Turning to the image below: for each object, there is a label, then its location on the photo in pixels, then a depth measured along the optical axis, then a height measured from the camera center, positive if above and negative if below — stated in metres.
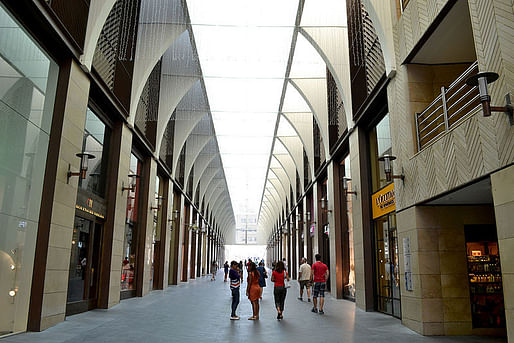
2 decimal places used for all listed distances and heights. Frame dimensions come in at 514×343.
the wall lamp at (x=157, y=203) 16.83 +2.32
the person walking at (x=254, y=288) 9.83 -0.83
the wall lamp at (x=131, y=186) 12.68 +2.28
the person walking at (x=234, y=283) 9.89 -0.71
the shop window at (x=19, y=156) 6.77 +1.77
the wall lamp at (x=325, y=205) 19.16 +2.41
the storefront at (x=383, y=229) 10.38 +0.77
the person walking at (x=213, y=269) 29.11 -1.08
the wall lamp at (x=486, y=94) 4.94 +2.03
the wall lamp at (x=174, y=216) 22.00 +2.21
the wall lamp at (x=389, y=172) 9.04 +1.91
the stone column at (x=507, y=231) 5.00 +0.33
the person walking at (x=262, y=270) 16.72 -0.65
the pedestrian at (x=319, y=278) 11.17 -0.63
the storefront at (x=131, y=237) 14.22 +0.63
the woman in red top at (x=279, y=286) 10.21 -0.81
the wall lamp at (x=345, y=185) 12.75 +2.24
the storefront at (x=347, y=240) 14.99 +0.61
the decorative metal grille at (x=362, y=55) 11.02 +6.00
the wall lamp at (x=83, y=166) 8.59 +1.88
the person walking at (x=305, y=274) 14.43 -0.67
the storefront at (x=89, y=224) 9.99 +0.80
